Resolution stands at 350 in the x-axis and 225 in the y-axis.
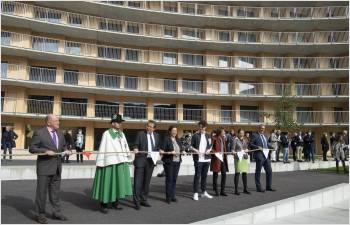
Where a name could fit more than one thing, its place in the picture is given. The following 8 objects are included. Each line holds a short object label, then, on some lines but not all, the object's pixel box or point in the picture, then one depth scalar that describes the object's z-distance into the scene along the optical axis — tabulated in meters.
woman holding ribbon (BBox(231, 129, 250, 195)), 10.58
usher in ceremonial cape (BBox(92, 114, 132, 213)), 7.39
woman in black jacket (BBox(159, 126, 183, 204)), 8.67
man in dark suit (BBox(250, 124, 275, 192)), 10.75
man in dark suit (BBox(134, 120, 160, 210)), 8.26
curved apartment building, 28.81
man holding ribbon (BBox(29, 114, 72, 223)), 6.56
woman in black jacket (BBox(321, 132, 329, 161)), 22.57
